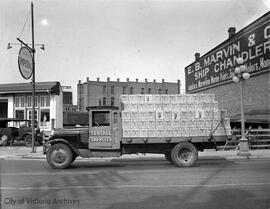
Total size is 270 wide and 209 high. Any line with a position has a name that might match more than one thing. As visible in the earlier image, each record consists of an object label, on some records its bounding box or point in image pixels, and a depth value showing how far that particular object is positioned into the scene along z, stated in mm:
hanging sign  17094
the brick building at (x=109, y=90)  82438
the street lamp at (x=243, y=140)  17153
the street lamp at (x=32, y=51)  18141
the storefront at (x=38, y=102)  32938
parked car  24969
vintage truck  12953
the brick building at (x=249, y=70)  28438
